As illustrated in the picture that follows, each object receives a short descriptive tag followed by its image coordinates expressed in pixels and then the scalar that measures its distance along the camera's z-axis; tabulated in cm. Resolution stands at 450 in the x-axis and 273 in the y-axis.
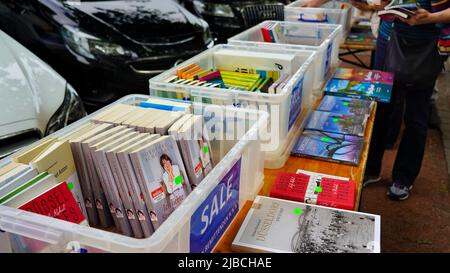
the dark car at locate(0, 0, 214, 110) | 297
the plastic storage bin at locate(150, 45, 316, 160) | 150
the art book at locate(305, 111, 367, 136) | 183
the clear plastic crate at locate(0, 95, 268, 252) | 83
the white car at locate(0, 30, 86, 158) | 165
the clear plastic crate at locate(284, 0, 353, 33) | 306
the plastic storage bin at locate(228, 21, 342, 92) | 215
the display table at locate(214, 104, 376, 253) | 144
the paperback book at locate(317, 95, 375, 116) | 201
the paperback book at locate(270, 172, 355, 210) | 131
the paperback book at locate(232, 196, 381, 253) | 109
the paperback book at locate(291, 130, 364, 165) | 162
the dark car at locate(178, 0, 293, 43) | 423
